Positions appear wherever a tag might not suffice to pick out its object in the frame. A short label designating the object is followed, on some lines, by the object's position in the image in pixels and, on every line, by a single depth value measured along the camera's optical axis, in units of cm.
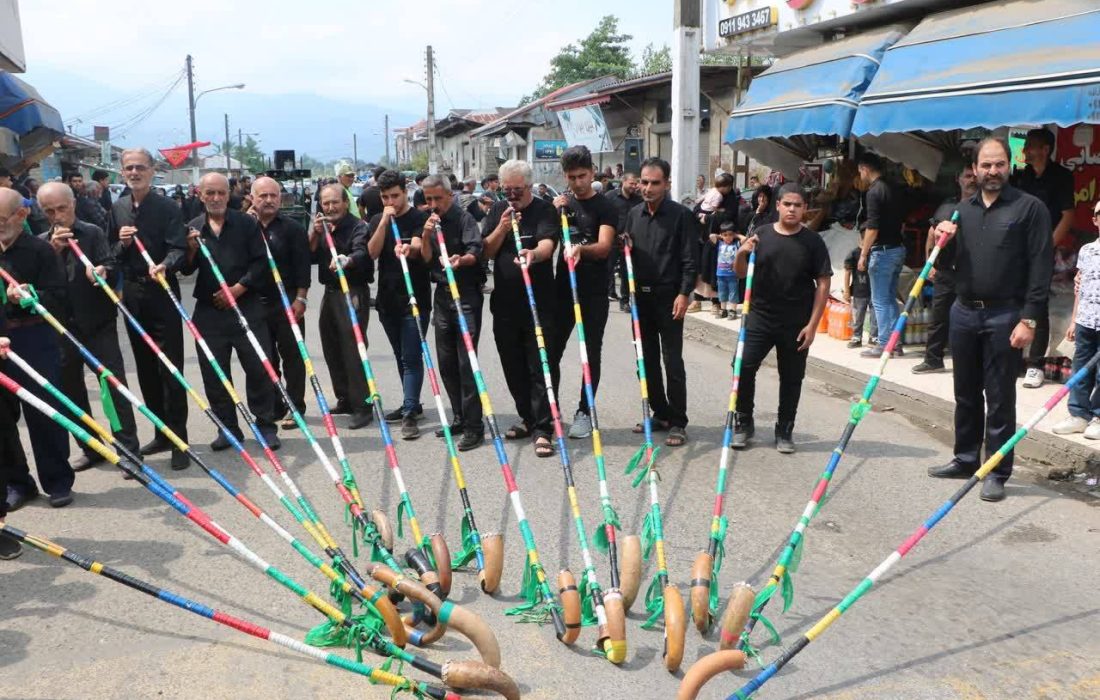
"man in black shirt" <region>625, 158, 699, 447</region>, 630
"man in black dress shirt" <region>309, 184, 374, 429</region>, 697
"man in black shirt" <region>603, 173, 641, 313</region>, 698
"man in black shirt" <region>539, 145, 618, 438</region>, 615
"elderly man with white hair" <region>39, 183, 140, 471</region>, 562
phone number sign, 1181
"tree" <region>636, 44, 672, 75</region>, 5234
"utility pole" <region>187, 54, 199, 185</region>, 4672
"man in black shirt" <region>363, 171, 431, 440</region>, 665
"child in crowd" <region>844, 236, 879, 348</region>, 905
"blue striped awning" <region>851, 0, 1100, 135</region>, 690
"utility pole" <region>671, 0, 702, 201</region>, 1293
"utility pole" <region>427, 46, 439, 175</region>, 4106
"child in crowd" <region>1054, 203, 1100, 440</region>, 605
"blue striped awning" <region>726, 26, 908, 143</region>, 948
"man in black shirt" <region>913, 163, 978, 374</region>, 812
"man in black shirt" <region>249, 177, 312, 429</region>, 669
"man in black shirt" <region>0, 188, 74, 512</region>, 531
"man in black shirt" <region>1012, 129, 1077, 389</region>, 740
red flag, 3244
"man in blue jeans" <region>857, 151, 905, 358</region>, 853
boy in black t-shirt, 600
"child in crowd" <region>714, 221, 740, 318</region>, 1082
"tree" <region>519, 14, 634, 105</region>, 5269
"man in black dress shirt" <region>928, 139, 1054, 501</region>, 514
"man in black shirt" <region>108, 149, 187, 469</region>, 627
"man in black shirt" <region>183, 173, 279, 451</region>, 635
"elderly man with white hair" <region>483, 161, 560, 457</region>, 611
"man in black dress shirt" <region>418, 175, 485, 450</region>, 636
